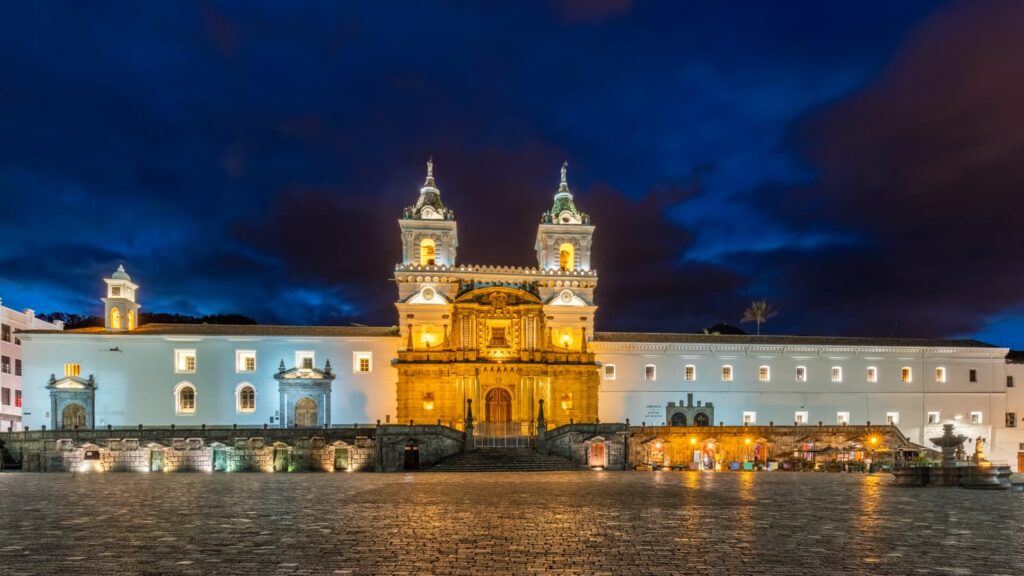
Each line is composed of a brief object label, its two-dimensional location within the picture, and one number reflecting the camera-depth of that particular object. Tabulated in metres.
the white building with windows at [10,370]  62.22
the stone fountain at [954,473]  27.53
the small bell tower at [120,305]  59.31
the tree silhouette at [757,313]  79.01
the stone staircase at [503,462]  42.09
